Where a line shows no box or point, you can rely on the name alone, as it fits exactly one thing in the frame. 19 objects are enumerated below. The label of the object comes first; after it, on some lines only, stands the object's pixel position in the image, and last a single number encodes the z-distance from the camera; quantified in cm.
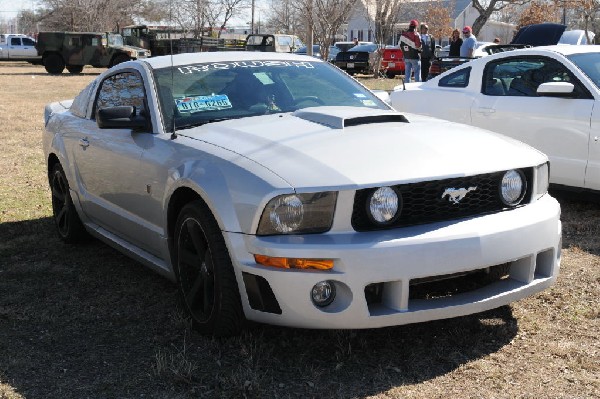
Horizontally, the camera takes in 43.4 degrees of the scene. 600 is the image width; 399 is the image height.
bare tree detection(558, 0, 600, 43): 3731
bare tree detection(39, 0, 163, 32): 5025
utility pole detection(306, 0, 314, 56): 2356
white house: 6868
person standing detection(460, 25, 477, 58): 1677
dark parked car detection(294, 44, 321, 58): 2840
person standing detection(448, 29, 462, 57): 1922
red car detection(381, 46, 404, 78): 2581
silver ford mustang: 312
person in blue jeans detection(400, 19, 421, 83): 1802
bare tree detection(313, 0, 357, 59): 2381
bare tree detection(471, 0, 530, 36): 3653
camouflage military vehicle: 3103
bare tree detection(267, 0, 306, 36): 4585
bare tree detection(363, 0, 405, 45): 2861
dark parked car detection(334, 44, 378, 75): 2817
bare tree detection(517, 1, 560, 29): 4675
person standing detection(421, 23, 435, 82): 1902
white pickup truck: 4122
